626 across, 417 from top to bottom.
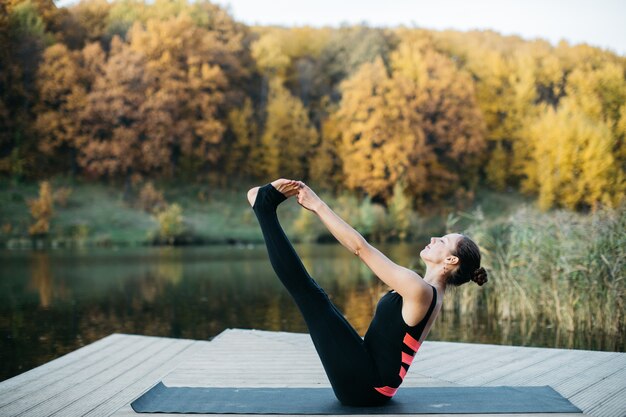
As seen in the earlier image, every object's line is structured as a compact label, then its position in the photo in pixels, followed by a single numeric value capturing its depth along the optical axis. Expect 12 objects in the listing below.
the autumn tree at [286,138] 25.36
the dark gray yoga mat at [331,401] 2.76
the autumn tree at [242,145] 25.55
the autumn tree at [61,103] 22.70
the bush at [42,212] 18.03
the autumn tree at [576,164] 23.20
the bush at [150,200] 21.69
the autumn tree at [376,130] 24.56
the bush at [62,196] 20.48
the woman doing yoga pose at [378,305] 2.54
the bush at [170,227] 18.14
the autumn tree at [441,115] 26.09
